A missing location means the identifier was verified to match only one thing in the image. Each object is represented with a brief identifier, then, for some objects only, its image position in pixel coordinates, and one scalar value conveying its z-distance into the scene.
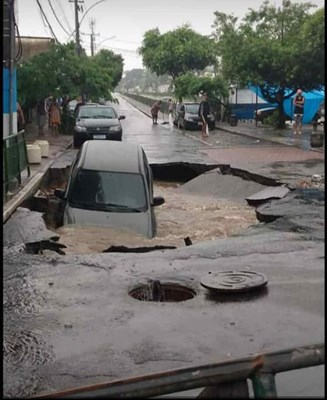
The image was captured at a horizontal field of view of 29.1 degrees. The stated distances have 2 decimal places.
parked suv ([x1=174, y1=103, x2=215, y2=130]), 36.56
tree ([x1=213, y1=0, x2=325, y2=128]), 29.55
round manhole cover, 6.78
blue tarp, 35.61
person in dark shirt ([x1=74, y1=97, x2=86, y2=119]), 29.48
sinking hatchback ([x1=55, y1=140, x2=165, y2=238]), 9.80
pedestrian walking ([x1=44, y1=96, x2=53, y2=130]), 31.27
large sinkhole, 9.37
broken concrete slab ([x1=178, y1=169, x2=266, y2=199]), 15.68
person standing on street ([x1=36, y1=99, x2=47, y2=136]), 29.63
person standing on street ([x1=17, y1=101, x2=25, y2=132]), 21.87
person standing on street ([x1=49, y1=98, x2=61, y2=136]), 29.77
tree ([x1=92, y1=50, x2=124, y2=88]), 84.25
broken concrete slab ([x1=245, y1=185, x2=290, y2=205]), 13.29
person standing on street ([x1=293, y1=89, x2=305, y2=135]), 28.09
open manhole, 6.87
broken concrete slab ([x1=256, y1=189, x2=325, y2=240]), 10.19
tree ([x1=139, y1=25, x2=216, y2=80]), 62.50
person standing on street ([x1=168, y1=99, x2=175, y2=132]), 38.79
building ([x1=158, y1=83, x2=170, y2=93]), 117.93
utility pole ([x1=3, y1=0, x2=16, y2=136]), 14.98
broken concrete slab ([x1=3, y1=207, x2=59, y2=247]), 9.08
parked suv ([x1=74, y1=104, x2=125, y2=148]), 25.55
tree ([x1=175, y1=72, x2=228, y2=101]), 40.38
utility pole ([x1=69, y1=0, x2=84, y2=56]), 49.84
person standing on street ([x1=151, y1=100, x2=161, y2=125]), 43.51
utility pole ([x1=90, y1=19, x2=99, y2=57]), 84.57
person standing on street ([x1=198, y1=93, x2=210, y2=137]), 31.29
